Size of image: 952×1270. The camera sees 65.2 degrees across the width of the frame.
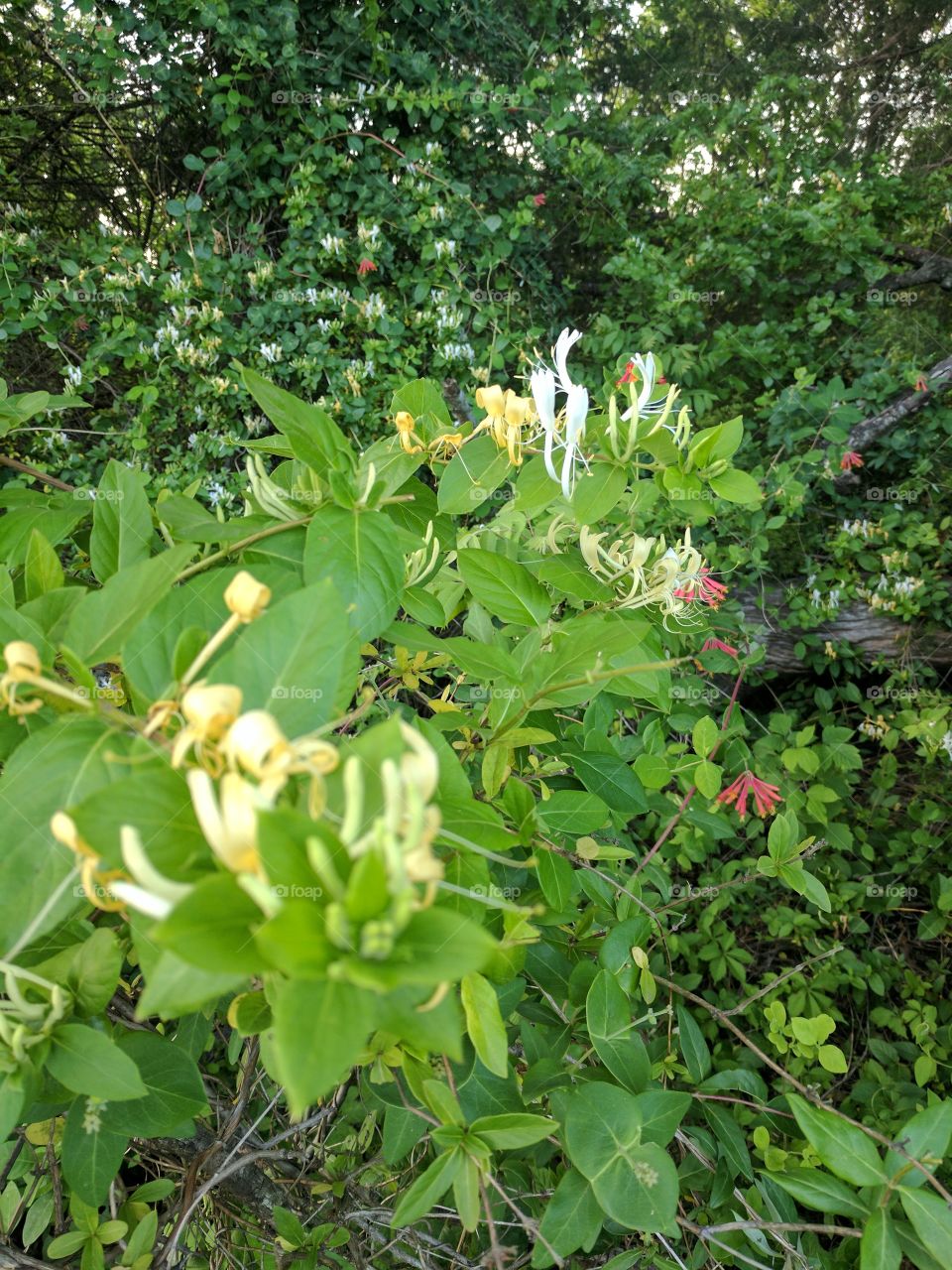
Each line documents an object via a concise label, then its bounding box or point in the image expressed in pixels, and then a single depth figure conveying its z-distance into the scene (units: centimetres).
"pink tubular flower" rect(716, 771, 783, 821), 138
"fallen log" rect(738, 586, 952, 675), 259
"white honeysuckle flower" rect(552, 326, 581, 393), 67
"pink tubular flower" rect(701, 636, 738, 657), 149
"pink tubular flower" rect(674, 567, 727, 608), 85
